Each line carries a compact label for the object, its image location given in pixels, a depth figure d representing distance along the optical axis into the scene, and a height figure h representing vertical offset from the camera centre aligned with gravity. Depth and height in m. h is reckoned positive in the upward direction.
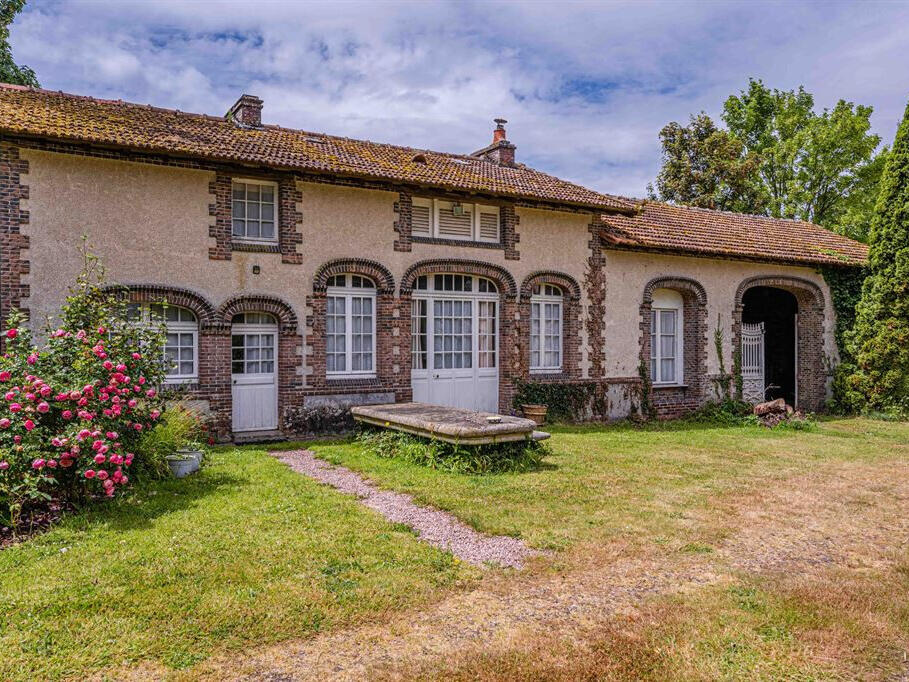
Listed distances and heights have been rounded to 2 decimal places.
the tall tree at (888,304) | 15.93 +1.11
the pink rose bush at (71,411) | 6.14 -0.56
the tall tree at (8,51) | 18.34 +8.44
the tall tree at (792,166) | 28.50 +8.07
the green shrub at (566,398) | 14.12 -0.99
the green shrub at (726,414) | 15.12 -1.50
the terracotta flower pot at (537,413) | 13.78 -1.26
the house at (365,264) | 10.52 +1.70
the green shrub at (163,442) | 7.66 -1.07
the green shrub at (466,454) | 8.74 -1.41
